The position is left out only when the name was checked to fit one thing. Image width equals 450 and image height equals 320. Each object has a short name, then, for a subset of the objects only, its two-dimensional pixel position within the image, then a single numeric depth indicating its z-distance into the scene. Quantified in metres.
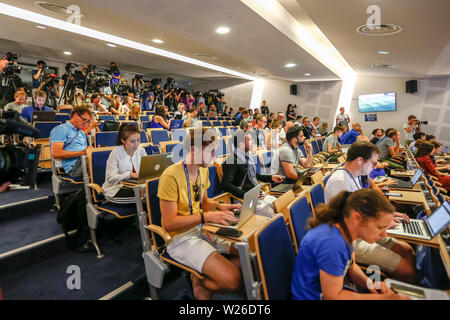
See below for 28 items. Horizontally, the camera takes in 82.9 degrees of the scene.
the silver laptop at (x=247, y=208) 1.61
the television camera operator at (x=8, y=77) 5.69
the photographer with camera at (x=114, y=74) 8.41
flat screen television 11.07
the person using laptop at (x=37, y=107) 4.31
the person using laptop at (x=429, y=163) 4.23
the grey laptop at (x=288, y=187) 2.80
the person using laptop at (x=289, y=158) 3.27
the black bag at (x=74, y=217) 2.35
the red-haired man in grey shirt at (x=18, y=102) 4.44
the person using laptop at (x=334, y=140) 6.15
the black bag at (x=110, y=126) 4.23
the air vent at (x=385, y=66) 8.06
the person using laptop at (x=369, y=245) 1.69
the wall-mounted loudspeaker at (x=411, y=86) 10.27
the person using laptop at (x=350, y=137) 6.24
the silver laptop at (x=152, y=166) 2.23
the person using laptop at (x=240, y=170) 2.63
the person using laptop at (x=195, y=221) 1.51
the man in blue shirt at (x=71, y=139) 2.83
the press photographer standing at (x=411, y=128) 9.23
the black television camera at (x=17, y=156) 1.13
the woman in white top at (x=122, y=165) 2.42
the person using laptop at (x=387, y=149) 5.03
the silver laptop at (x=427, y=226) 1.61
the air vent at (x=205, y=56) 8.62
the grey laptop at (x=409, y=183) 2.92
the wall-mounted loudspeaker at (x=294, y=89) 13.61
